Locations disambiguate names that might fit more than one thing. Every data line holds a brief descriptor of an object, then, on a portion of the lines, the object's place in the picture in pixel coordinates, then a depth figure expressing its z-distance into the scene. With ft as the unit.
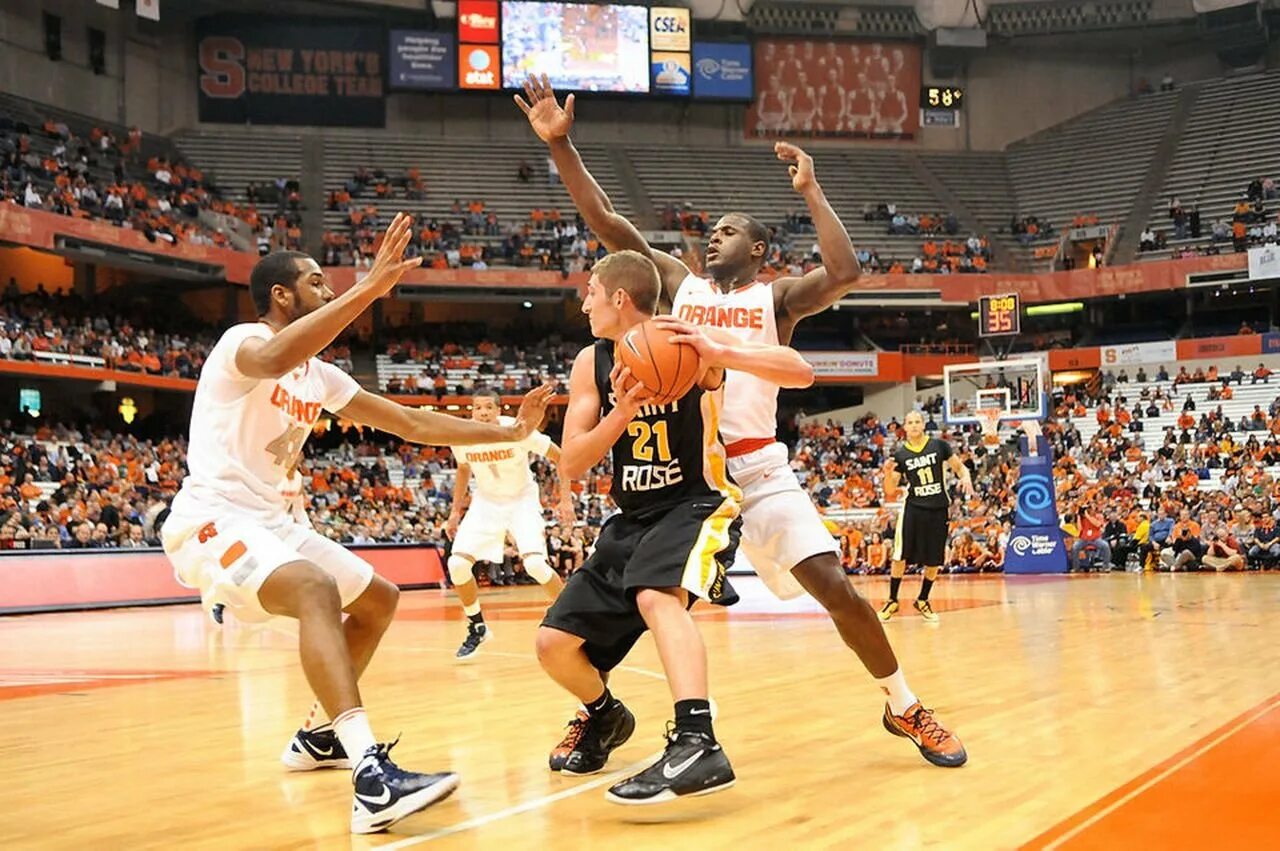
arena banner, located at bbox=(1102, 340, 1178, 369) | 133.39
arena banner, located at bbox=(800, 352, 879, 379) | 140.77
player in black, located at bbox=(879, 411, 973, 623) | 45.24
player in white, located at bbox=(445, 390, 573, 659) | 37.29
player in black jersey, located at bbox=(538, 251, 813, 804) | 14.78
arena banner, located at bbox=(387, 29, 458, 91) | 151.23
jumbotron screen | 153.58
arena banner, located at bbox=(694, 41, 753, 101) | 159.02
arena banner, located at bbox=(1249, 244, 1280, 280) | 130.21
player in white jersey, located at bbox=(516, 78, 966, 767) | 16.93
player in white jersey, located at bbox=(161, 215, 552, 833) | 14.24
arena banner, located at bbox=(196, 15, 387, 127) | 150.51
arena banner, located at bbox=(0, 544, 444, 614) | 58.59
